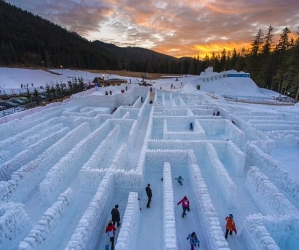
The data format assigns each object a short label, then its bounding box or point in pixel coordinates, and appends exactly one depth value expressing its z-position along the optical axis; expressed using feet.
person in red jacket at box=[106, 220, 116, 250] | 18.94
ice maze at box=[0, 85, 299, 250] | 18.84
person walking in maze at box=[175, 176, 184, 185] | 29.14
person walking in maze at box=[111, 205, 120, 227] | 20.90
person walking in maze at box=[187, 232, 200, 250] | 17.90
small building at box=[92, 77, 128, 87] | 136.72
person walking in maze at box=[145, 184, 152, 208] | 24.44
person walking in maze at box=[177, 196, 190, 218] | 22.67
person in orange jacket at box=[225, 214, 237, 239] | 19.56
